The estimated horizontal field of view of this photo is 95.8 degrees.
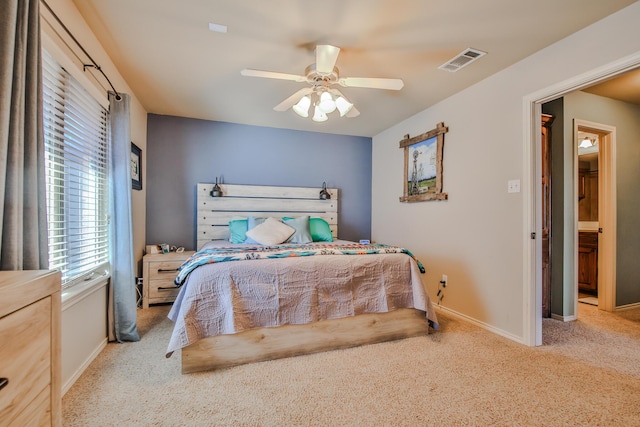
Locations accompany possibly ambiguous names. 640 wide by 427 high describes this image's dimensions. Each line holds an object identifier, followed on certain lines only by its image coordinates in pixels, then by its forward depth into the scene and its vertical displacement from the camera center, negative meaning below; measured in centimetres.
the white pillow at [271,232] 338 -24
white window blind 165 +25
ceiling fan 209 +101
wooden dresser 69 -36
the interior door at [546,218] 306 -8
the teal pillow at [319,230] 382 -25
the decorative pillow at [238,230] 356 -22
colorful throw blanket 207 -34
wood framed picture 324 +55
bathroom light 410 +98
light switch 244 +21
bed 192 -67
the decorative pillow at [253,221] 362 -12
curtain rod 151 +105
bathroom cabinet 377 -68
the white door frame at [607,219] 325 -10
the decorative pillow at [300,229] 359 -22
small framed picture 317 +54
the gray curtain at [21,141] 104 +28
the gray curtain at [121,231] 229 -14
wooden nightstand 321 -73
